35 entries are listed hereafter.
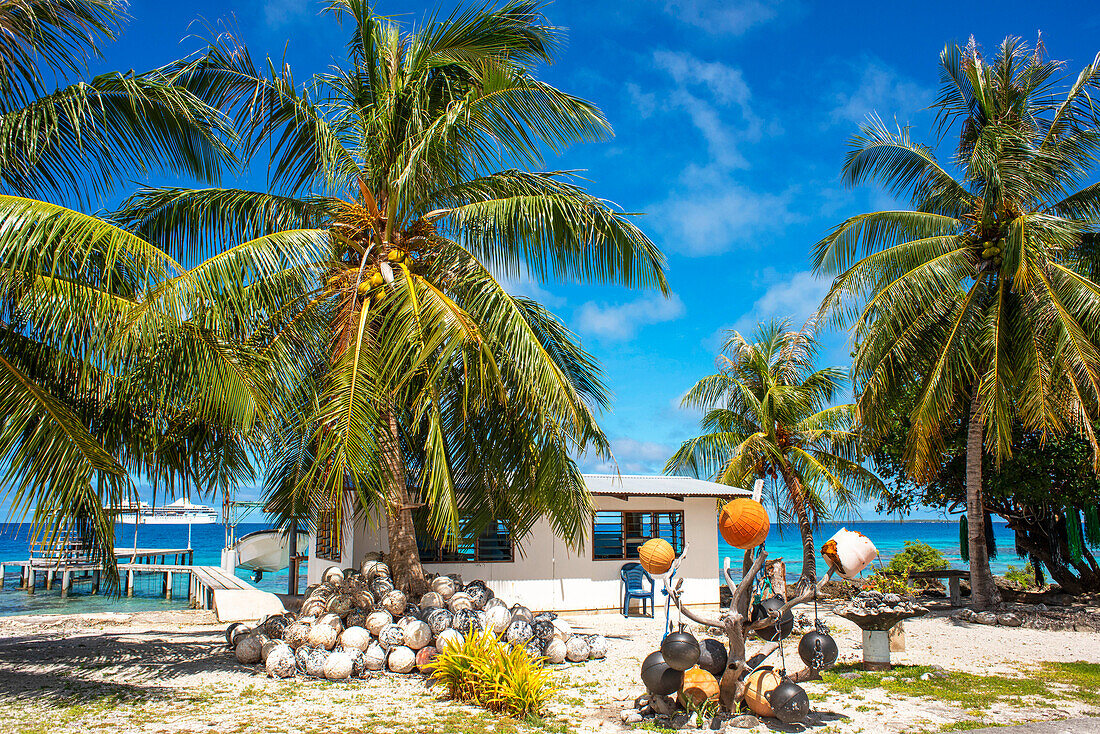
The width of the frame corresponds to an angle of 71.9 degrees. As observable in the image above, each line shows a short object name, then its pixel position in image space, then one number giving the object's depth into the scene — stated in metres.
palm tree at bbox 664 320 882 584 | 18.48
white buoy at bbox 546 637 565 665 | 9.50
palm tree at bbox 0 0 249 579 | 5.96
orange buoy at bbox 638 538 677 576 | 6.55
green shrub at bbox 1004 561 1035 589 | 21.26
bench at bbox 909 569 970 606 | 15.81
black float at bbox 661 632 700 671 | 6.39
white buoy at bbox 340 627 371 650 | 8.90
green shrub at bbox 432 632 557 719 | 6.95
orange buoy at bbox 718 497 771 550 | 6.43
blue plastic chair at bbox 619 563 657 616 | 14.54
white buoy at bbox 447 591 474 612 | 9.85
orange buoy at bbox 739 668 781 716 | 6.70
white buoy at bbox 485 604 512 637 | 9.39
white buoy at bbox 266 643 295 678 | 8.48
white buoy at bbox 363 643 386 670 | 8.73
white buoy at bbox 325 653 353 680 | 8.47
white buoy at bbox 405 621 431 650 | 8.92
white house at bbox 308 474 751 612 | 14.16
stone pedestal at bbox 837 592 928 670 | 9.09
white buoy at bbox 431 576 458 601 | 10.23
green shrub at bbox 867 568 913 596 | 18.86
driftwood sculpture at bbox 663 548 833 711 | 6.57
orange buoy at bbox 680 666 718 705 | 6.68
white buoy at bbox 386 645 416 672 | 8.74
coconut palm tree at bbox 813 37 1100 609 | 12.76
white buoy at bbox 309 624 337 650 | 8.93
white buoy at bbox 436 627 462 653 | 8.52
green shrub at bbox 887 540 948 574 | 23.70
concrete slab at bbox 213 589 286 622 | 14.16
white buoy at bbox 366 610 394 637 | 9.11
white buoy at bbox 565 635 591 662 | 9.59
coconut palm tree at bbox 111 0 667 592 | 8.77
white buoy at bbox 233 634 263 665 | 9.09
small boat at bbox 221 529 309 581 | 26.59
